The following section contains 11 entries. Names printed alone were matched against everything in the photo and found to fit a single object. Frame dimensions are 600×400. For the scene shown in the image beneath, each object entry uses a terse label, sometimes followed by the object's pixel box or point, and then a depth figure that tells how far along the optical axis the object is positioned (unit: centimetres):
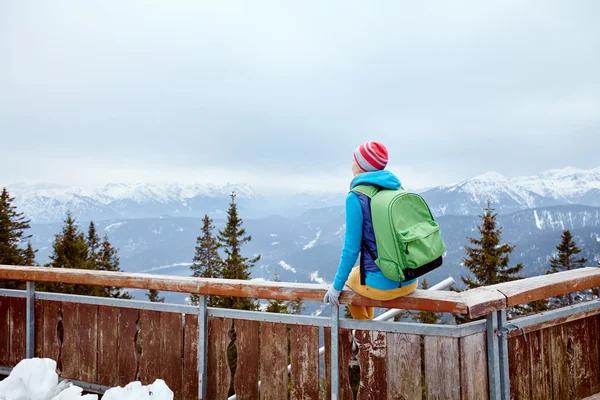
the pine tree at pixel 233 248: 3034
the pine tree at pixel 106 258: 3244
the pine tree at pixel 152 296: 3449
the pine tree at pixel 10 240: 2848
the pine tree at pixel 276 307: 2308
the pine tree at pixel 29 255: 3121
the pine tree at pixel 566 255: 3969
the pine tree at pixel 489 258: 2588
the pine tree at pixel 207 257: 3628
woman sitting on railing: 256
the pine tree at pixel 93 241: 4034
